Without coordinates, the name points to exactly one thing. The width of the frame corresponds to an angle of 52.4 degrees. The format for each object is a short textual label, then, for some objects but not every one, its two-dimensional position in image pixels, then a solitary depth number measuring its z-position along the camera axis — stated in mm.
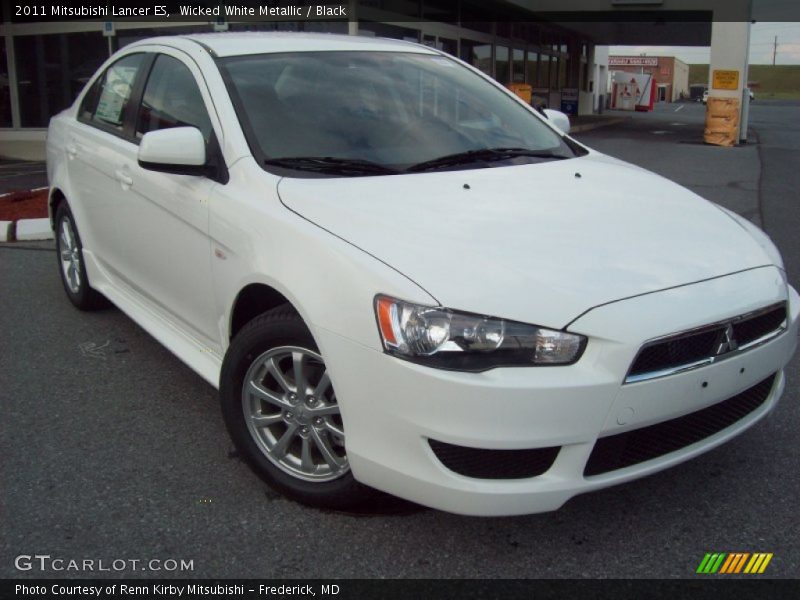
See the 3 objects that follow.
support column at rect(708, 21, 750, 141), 19031
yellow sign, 19016
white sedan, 2293
